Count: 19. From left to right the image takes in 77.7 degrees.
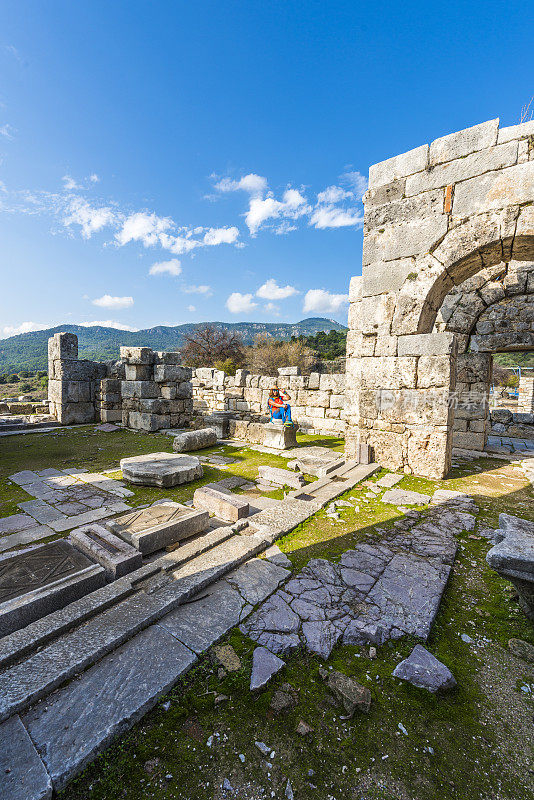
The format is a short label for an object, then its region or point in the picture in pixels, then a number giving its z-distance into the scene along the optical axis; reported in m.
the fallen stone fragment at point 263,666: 1.79
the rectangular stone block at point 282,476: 5.08
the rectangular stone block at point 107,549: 2.63
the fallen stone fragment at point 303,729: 1.56
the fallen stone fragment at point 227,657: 1.88
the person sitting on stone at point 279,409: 8.13
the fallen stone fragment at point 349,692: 1.65
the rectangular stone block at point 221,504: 3.70
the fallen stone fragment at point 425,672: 1.78
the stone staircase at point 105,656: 1.43
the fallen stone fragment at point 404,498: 4.30
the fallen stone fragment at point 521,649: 2.01
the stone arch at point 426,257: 4.64
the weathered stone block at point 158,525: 3.01
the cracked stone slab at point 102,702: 1.41
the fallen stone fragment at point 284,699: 1.67
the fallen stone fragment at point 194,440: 7.42
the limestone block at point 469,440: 8.68
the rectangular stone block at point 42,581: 2.14
